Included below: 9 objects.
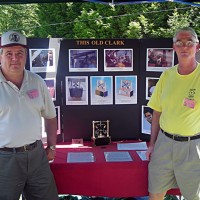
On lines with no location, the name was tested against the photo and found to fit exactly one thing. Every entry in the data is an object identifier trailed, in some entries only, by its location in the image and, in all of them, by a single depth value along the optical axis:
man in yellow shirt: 1.50
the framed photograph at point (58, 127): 2.03
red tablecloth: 1.78
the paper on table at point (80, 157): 1.84
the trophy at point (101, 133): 2.10
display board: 2.03
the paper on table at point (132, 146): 2.04
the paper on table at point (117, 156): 1.83
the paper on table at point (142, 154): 1.86
